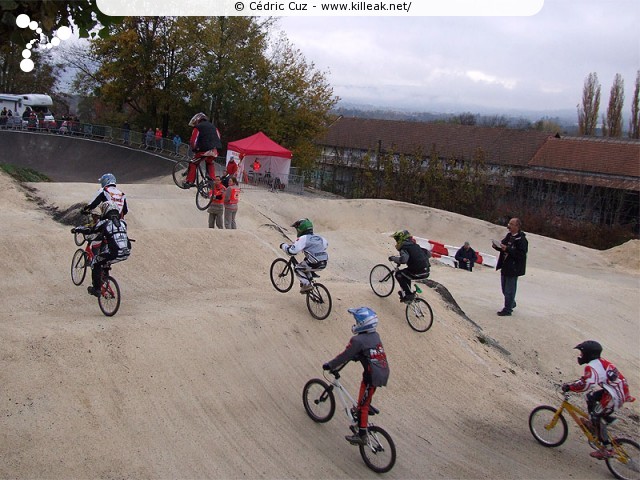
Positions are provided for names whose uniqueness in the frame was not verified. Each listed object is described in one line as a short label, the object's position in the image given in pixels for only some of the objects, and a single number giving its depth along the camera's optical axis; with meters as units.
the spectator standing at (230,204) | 15.62
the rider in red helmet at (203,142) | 13.11
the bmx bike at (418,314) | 11.47
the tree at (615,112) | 61.81
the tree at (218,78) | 37.94
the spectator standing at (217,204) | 14.99
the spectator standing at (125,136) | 36.38
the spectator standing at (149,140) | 35.09
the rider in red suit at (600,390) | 7.80
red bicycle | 9.64
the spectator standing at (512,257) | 13.66
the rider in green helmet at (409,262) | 11.35
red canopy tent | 29.06
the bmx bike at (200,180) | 14.71
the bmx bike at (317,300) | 10.83
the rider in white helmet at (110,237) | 9.32
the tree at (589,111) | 66.44
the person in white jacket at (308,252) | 10.59
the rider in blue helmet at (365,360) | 7.37
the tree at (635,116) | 59.68
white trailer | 39.94
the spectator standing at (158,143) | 34.69
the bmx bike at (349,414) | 7.36
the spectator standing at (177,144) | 33.16
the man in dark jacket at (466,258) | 22.12
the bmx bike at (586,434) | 7.81
